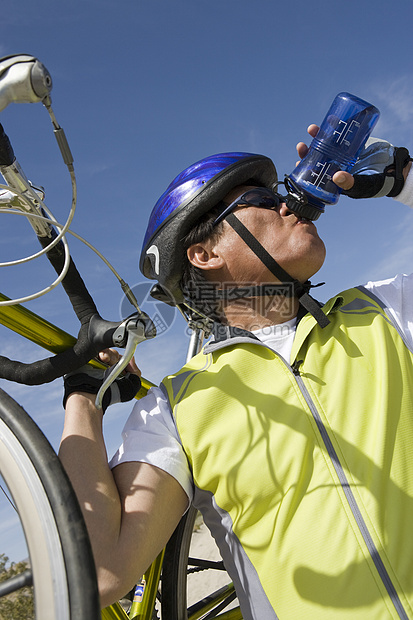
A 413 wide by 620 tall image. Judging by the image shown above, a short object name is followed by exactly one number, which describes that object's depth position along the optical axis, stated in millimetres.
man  1157
